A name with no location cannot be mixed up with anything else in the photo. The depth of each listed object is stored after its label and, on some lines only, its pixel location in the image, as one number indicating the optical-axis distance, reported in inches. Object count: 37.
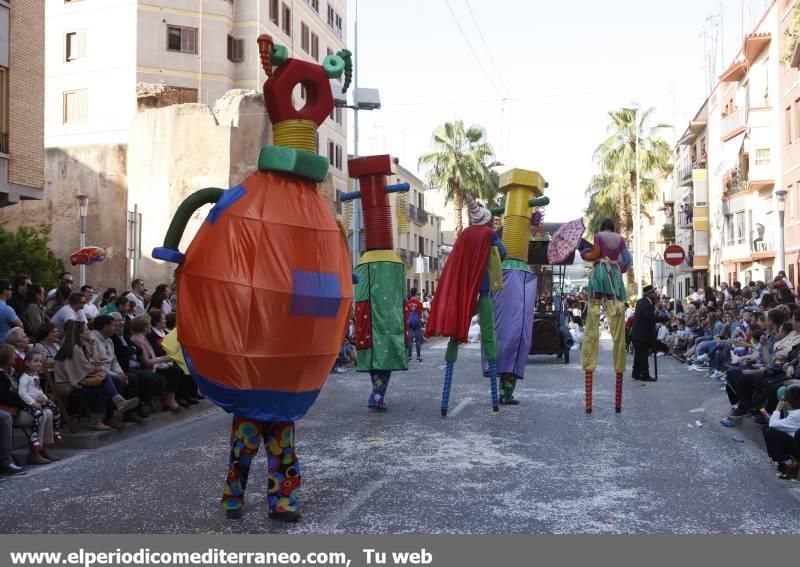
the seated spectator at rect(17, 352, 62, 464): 312.0
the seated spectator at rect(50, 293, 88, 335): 443.7
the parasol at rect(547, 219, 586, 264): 433.1
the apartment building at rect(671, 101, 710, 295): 1924.2
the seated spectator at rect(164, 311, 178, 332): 459.2
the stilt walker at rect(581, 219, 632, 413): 409.7
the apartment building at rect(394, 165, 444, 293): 2459.4
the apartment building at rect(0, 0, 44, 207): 680.4
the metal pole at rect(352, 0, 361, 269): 1106.1
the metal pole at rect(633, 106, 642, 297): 1776.5
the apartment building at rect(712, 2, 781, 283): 1325.0
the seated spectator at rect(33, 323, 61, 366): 370.9
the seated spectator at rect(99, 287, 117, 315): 569.9
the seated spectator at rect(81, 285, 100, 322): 488.4
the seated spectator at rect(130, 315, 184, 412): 421.1
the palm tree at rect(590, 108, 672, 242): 1859.0
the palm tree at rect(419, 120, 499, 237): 1721.2
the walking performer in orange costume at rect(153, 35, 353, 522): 211.8
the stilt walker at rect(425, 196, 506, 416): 411.2
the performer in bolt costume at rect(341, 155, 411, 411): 423.5
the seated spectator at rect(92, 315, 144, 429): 371.9
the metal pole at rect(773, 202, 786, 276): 877.2
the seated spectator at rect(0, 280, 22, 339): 395.6
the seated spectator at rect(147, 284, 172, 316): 526.9
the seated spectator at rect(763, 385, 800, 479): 276.2
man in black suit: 610.2
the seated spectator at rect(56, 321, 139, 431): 357.4
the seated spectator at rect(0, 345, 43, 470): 307.0
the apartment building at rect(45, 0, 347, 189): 1364.4
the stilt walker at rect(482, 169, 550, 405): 430.6
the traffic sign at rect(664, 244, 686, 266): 879.1
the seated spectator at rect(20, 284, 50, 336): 448.5
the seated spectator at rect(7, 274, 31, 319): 468.1
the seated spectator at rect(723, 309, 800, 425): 358.4
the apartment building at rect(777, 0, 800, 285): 1180.5
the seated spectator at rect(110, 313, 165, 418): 401.4
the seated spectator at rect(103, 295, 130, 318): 488.1
